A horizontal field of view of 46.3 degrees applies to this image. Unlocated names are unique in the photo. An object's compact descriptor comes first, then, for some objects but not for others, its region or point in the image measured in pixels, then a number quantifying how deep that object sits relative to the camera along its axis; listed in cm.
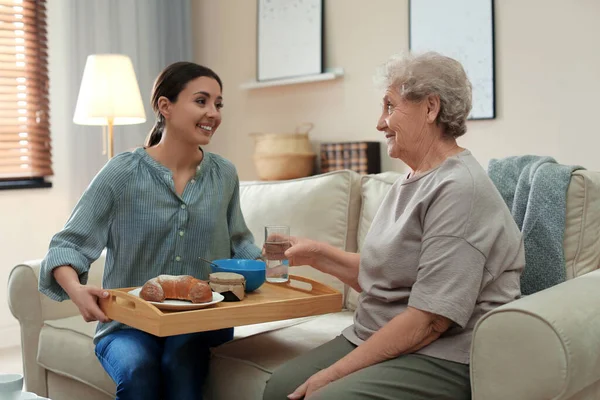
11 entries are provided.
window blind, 367
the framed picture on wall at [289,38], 369
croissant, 155
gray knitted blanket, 185
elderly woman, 141
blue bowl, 174
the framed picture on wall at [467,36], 307
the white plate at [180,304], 152
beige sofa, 126
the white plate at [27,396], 137
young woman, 171
